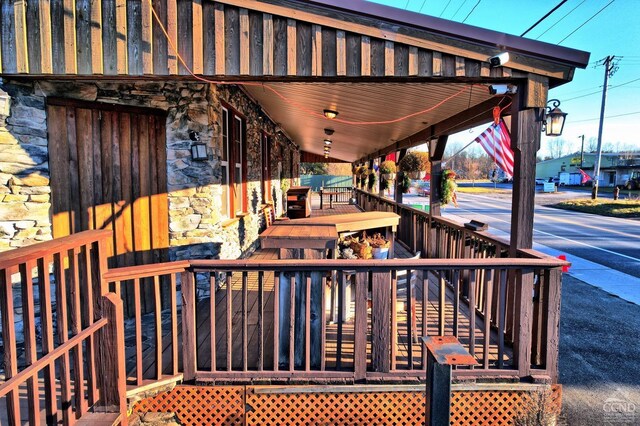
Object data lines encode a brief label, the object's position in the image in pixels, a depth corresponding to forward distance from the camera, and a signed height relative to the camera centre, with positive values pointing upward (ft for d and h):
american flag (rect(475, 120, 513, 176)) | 13.35 +1.39
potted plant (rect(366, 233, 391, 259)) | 14.12 -2.52
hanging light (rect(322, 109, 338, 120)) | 20.11 +3.63
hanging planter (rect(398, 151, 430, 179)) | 23.03 +1.09
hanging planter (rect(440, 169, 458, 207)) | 18.03 -0.15
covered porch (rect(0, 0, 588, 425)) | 8.25 -0.70
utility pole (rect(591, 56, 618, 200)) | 75.92 +20.96
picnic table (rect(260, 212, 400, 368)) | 9.55 -2.62
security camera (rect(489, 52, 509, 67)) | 9.83 +3.24
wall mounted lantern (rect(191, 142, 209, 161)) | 13.62 +1.01
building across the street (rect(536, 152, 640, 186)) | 145.70 +7.09
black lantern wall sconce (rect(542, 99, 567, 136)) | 11.46 +1.96
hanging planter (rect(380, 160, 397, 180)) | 29.91 +0.92
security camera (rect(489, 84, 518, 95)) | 10.67 +2.70
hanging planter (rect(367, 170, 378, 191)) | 41.33 +0.25
